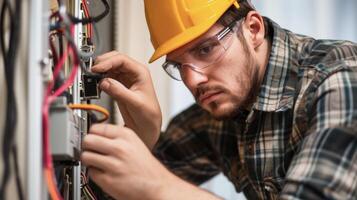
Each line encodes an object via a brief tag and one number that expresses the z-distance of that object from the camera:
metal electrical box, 0.82
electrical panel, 0.79
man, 1.00
